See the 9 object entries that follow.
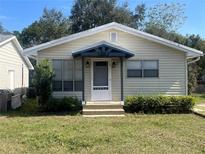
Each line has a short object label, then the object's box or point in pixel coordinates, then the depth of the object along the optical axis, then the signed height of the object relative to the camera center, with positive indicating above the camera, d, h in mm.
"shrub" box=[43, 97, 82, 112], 7369 -1166
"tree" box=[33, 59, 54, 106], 7229 -5
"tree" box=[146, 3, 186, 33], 21081 +8508
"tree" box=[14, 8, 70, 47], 24532 +8853
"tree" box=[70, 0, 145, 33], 21820 +9644
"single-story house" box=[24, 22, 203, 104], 8077 +789
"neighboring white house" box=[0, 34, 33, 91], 9652 +1177
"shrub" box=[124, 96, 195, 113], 7350 -1130
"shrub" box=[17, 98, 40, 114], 7490 -1345
